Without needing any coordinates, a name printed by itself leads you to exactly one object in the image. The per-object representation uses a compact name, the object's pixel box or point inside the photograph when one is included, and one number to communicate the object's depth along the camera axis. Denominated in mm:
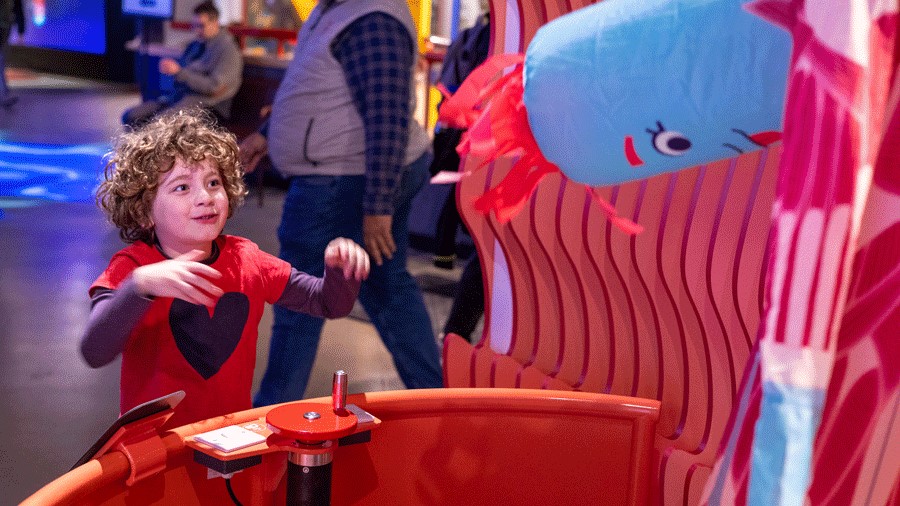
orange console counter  1128
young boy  1426
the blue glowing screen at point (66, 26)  13359
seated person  5965
